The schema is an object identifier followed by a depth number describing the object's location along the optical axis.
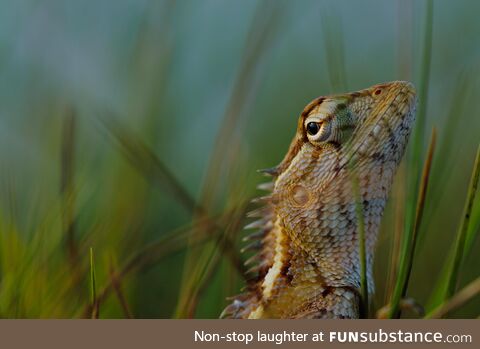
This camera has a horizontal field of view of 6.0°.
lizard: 0.85
